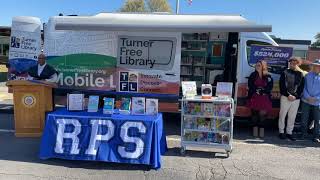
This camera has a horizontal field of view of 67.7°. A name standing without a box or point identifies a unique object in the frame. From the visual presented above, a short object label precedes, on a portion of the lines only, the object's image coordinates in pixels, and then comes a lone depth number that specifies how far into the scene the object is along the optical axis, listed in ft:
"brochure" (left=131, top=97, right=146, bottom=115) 12.73
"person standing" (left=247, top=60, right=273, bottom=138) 16.18
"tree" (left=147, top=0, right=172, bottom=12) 67.38
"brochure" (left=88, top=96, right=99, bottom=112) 13.13
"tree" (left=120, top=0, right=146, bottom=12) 66.79
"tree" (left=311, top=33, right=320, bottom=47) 147.19
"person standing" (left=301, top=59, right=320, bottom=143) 15.84
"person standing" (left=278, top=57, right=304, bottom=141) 15.85
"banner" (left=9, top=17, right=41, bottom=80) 19.42
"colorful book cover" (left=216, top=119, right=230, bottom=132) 13.32
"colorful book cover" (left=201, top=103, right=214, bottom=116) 13.29
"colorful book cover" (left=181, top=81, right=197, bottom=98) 13.72
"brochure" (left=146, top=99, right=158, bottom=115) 12.73
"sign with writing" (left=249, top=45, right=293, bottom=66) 17.37
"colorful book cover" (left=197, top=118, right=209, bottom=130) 13.46
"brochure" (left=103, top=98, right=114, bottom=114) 12.80
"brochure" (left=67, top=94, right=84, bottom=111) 13.34
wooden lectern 15.33
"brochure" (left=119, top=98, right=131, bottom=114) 12.80
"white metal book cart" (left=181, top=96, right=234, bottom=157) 13.22
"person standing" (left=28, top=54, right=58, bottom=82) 16.96
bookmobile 17.73
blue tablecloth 11.84
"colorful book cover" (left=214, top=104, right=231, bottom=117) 13.18
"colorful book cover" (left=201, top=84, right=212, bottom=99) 13.48
